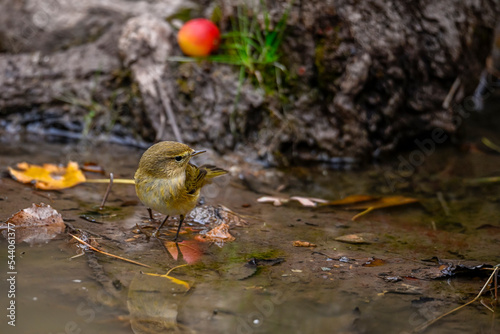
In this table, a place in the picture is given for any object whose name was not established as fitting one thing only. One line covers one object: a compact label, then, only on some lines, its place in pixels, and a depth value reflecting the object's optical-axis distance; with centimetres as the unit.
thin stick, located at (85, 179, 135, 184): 994
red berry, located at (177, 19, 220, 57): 1204
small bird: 746
